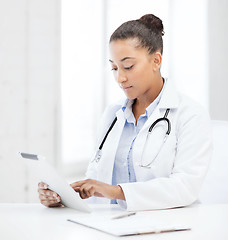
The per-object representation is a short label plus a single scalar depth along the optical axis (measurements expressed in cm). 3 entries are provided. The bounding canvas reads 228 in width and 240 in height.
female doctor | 156
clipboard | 125
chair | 177
